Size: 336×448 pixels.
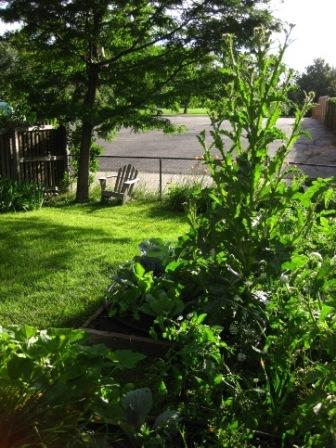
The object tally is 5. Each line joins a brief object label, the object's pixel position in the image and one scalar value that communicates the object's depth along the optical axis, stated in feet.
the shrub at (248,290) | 7.78
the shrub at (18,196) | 29.86
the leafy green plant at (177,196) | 33.19
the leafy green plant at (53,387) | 6.49
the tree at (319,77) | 185.16
